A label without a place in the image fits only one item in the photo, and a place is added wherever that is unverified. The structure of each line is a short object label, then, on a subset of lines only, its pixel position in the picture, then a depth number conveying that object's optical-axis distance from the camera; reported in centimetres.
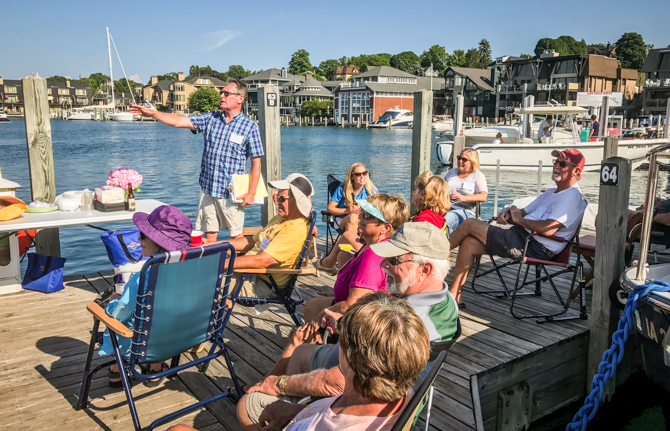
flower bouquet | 463
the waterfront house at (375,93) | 8300
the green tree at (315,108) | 9406
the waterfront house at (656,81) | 5772
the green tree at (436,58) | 12581
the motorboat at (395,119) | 7738
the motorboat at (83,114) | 10825
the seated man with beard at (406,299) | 207
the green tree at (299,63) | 12812
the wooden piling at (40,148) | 459
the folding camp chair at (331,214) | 555
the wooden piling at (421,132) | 571
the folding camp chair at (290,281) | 331
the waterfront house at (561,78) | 5738
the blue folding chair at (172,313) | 231
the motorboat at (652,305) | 271
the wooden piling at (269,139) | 544
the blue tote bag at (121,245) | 374
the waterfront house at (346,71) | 13132
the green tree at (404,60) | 12812
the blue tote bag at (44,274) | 442
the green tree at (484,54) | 11662
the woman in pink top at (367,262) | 252
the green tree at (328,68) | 14075
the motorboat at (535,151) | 1862
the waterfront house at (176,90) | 11512
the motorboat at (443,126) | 5984
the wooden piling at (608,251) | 322
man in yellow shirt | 340
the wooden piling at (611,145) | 563
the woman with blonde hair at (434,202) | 398
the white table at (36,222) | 397
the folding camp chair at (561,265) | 391
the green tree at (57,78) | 14138
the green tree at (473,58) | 11438
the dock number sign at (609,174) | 319
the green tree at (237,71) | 14650
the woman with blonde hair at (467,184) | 546
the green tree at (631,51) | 8012
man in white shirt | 391
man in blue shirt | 451
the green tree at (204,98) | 10744
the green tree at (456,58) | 11961
